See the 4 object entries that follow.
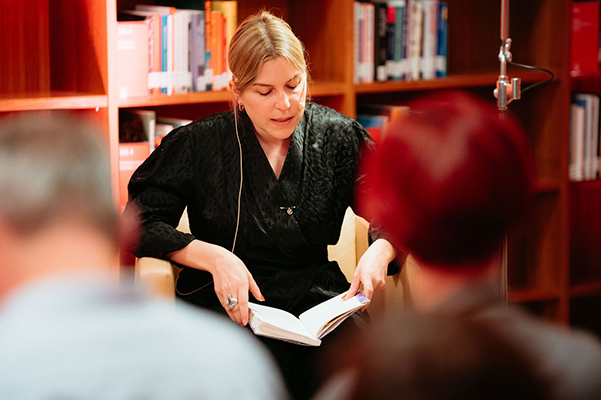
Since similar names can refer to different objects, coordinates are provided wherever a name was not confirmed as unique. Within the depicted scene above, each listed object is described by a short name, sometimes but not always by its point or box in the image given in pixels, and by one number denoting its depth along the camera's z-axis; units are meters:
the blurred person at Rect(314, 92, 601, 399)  2.23
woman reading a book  3.77
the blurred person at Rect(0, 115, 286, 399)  1.81
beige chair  3.73
